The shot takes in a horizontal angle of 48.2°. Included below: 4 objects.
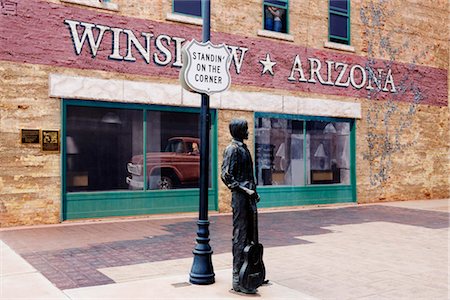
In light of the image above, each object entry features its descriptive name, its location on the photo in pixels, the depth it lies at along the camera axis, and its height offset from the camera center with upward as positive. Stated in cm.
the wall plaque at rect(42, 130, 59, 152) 1151 +45
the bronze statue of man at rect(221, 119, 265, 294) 592 -39
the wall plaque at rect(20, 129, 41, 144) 1125 +54
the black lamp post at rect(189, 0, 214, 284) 625 -68
